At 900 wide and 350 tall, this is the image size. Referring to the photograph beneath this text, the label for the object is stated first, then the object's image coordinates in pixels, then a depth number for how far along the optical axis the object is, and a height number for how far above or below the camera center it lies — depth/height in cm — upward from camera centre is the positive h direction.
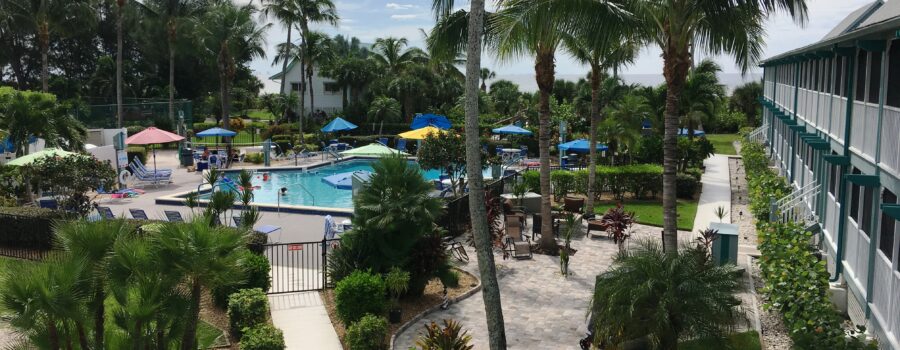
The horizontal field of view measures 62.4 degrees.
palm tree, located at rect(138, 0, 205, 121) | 4762 +590
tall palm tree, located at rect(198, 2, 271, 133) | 4528 +433
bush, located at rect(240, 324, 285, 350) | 1080 -341
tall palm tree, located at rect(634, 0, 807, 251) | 1295 +147
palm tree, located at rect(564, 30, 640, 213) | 1976 +149
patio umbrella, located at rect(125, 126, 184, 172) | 3062 -137
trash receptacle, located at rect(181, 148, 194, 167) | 3522 -246
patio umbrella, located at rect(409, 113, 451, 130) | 3388 -58
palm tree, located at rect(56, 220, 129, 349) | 861 -164
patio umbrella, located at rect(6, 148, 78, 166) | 2014 -144
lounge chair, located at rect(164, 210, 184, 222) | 1933 -288
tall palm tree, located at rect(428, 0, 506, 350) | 1036 -127
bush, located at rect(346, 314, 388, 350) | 1148 -351
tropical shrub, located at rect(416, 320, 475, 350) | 1085 -338
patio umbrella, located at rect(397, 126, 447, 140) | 2859 -103
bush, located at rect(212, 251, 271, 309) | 1354 -323
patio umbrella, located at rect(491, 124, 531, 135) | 3903 -109
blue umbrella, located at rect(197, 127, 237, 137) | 3697 -133
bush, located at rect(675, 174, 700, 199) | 2758 -271
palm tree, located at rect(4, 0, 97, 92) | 4116 +507
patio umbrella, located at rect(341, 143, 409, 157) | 2698 -157
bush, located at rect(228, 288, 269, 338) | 1220 -337
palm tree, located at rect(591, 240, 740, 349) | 939 -240
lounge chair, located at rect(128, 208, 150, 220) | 1988 -295
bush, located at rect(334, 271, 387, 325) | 1249 -321
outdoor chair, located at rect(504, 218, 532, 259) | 1811 -329
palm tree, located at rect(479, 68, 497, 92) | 7711 +361
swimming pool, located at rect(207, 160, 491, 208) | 2881 -345
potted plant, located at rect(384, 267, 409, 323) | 1337 -318
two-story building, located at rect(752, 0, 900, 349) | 1112 -99
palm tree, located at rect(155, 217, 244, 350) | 831 -165
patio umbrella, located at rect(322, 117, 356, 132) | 3944 -97
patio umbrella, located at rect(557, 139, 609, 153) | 3291 -155
